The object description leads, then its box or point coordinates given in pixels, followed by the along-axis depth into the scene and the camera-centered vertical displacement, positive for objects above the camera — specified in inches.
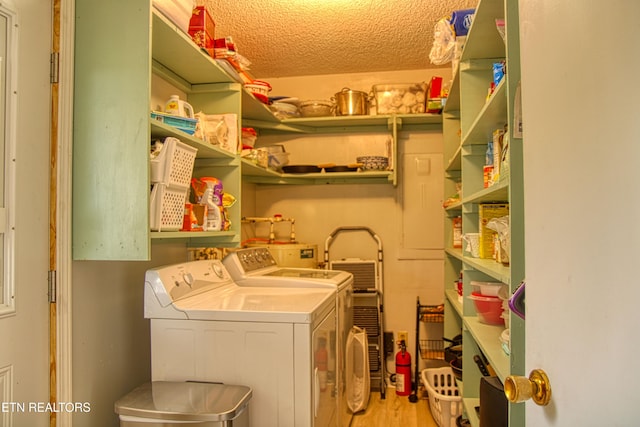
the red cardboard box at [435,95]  116.4 +36.4
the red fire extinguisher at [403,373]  120.6 -42.7
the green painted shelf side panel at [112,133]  55.9 +12.8
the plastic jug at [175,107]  66.7 +19.1
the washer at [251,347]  58.4 -17.4
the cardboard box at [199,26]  73.4 +35.4
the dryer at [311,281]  84.0 -11.5
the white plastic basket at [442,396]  95.9 -42.0
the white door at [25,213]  49.5 +1.9
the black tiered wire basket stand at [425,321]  121.3 -28.3
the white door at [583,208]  20.8 +0.9
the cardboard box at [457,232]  105.4 -1.8
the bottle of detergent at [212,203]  79.3 +4.5
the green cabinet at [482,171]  42.6 +8.0
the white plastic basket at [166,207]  58.9 +2.9
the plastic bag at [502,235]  57.9 -1.5
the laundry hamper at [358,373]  99.7 -36.7
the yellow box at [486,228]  70.9 -0.3
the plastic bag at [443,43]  79.7 +35.2
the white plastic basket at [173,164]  59.7 +9.3
